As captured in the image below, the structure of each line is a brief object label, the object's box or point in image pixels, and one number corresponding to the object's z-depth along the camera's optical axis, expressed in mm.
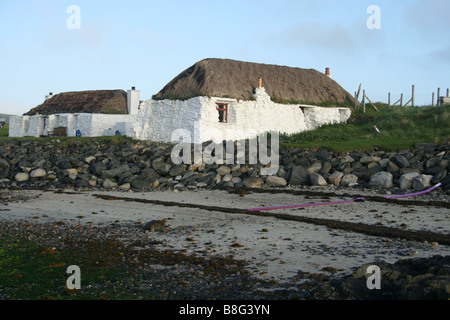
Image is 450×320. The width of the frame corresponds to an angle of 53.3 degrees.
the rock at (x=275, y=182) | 17433
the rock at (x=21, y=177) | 20989
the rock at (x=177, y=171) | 19688
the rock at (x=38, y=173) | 21188
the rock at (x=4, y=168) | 21786
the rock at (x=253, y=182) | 17208
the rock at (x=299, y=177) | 17312
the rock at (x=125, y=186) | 18516
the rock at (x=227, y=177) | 18366
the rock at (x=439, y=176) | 15211
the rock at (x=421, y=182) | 14997
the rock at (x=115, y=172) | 20094
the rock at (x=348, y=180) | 16578
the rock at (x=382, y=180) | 15961
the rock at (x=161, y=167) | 20031
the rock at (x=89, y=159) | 22398
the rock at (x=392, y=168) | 16677
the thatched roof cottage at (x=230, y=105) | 25672
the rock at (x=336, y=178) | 16828
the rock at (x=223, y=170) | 18844
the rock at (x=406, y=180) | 15484
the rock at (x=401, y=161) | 16881
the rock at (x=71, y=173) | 20198
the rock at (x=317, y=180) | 16781
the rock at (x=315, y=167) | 17880
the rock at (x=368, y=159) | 17812
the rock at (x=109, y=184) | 18688
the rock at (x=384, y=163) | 17311
